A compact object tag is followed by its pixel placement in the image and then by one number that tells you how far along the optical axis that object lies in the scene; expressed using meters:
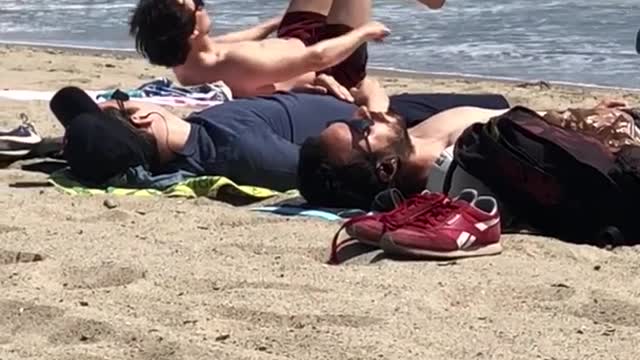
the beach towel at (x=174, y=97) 5.88
